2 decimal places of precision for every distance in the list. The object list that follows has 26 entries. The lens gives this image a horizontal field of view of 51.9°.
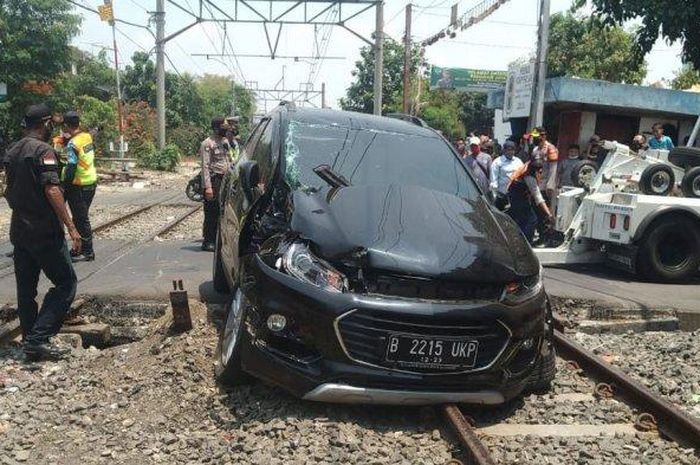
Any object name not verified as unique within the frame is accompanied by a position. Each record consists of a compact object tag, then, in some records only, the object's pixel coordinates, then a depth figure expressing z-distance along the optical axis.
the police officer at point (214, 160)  8.93
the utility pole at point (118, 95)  28.94
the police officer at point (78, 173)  8.41
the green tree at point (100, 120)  32.25
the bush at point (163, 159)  32.19
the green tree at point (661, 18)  11.95
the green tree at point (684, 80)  36.01
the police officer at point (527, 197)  9.62
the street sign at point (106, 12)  27.15
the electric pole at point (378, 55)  24.55
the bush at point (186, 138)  49.81
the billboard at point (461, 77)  52.50
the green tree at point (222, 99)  74.81
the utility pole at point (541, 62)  15.02
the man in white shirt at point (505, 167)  11.00
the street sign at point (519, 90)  16.70
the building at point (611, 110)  20.11
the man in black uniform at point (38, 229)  5.06
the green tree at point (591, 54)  36.25
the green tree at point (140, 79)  56.72
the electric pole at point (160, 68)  26.61
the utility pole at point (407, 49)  29.72
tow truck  8.55
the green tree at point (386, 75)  46.09
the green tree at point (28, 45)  23.11
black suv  3.74
